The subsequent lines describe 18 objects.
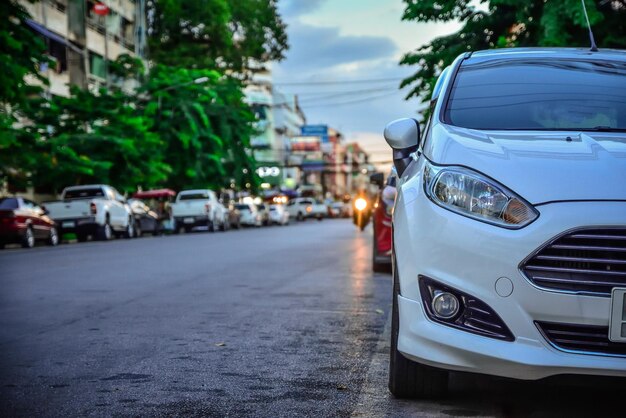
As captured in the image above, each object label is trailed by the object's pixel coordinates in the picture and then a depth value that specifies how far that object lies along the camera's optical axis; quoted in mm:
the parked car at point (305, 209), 79875
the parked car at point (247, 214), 56188
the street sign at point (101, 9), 48281
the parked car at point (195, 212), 42500
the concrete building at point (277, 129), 117338
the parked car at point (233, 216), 48844
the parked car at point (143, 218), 38312
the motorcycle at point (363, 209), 35031
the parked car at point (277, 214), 62438
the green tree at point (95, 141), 36625
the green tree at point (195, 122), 48594
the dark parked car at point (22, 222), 27172
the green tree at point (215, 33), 53875
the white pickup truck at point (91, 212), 32562
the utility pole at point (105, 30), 48316
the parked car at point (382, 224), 13547
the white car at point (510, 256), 4223
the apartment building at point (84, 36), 44747
